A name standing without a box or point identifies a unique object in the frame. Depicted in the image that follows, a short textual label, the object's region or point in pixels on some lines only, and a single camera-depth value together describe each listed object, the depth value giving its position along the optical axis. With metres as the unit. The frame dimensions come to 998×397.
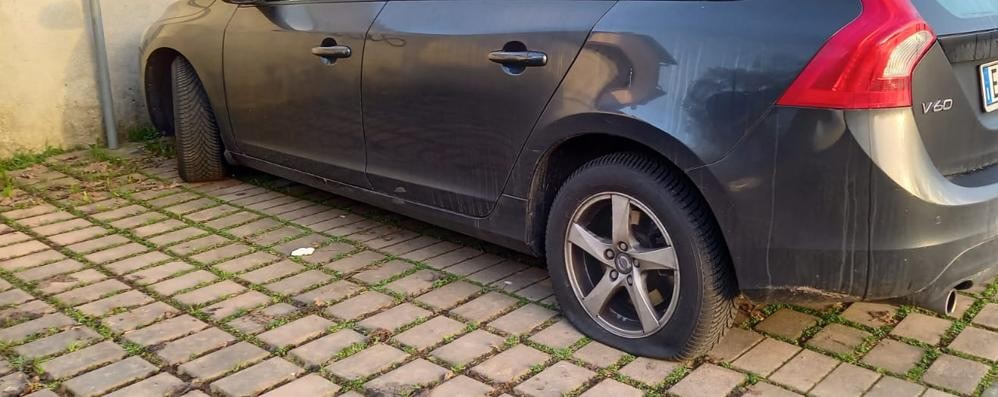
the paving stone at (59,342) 3.04
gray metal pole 5.99
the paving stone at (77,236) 4.28
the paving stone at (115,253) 4.03
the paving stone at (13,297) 3.51
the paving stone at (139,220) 4.53
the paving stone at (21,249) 4.09
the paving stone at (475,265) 3.84
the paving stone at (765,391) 2.73
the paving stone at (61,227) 4.44
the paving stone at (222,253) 4.02
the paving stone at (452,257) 3.92
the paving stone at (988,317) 3.21
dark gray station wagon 2.37
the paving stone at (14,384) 2.77
